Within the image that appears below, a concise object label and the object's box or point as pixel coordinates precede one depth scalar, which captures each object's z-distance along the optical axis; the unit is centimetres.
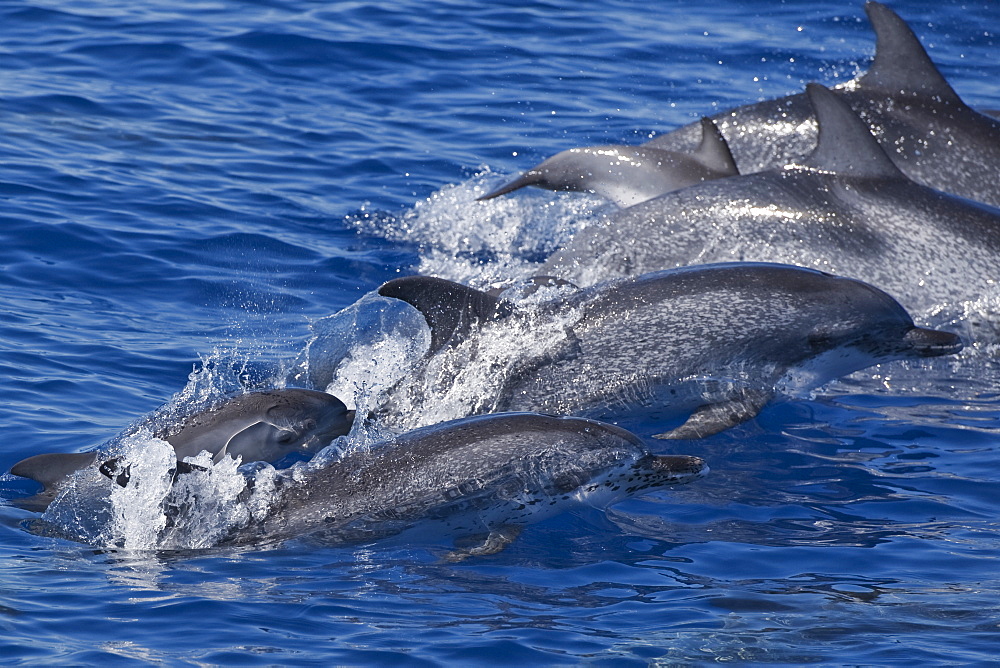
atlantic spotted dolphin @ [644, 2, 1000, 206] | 2647
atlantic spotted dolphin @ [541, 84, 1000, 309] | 2305
